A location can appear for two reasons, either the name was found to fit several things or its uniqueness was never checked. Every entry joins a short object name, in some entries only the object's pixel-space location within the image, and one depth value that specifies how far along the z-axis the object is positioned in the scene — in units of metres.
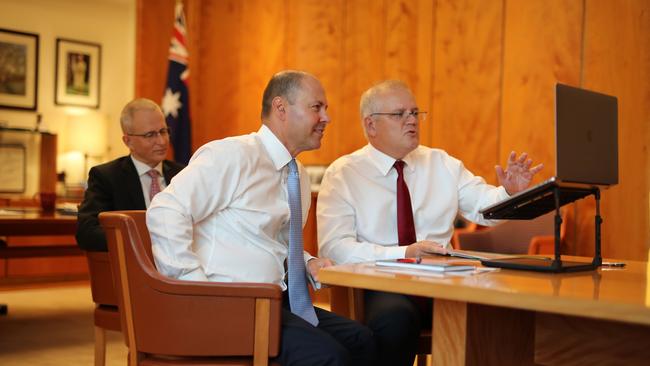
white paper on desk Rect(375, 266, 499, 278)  2.00
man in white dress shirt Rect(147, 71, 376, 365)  2.31
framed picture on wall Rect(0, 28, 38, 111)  8.98
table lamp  9.05
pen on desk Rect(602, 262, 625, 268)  2.50
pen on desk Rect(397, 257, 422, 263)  2.25
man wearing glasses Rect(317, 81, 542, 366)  3.08
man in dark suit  3.58
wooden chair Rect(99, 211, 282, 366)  2.17
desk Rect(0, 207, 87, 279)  4.18
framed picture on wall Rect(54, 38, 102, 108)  9.35
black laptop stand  2.18
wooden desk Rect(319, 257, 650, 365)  1.68
